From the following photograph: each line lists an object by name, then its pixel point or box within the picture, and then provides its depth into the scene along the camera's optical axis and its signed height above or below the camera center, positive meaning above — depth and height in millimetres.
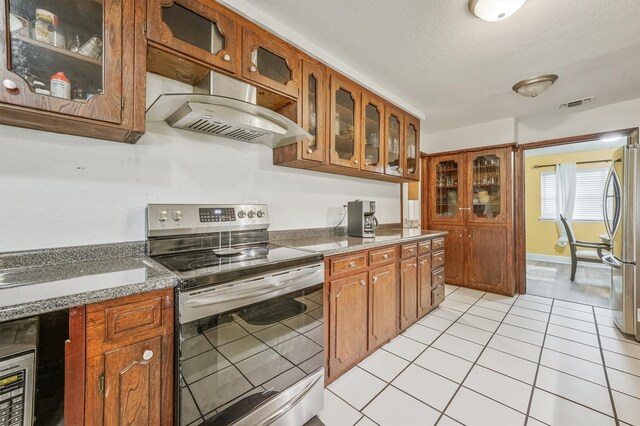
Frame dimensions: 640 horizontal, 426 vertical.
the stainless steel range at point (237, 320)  1058 -496
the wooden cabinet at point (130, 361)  878 -524
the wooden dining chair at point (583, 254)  4192 -666
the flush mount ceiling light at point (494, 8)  1516 +1202
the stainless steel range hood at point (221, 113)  1376 +557
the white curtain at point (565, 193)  5344 +405
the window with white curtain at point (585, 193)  5164 +397
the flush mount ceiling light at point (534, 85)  2457 +1222
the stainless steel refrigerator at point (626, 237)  2396 -228
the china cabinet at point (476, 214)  3562 -18
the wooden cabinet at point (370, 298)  1746 -677
